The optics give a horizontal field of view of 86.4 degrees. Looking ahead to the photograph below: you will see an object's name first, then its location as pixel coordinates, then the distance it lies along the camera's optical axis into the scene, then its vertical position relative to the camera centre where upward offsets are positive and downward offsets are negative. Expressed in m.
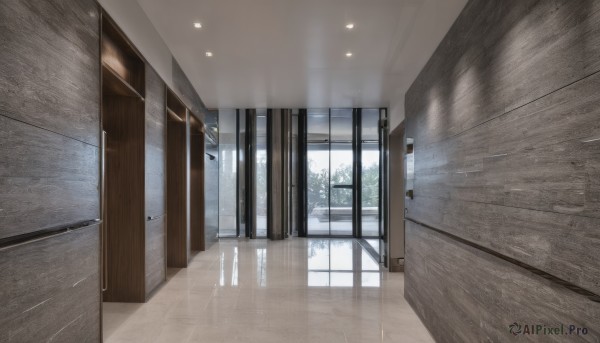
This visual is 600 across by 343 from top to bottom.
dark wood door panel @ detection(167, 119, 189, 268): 5.77 -0.35
